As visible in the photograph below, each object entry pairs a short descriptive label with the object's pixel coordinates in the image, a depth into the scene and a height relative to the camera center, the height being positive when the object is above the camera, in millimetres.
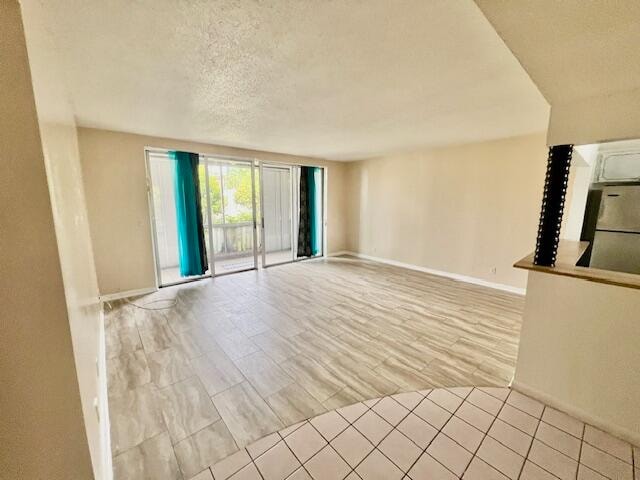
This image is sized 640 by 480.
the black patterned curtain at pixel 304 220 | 5801 -378
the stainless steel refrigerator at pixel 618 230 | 3023 -336
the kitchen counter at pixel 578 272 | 1474 -442
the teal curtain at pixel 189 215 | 4094 -192
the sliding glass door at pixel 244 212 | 4555 -179
